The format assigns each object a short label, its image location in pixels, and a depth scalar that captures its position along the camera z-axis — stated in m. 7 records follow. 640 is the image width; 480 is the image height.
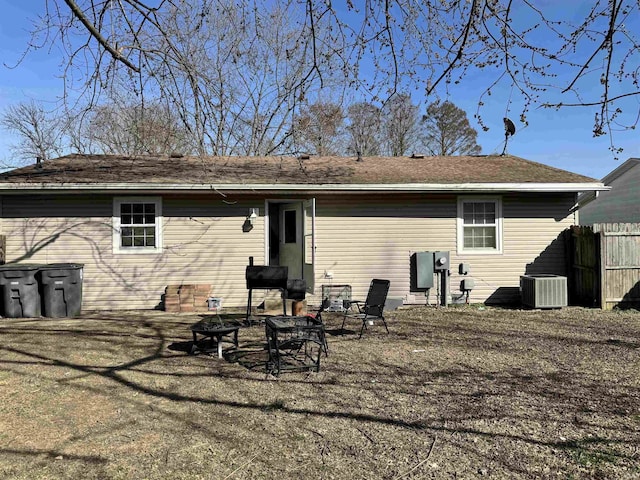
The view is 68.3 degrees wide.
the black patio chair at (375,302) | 7.14
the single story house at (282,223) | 9.67
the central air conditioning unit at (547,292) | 9.72
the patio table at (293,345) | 5.18
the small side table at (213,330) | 5.66
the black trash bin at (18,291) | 8.77
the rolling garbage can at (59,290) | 8.87
